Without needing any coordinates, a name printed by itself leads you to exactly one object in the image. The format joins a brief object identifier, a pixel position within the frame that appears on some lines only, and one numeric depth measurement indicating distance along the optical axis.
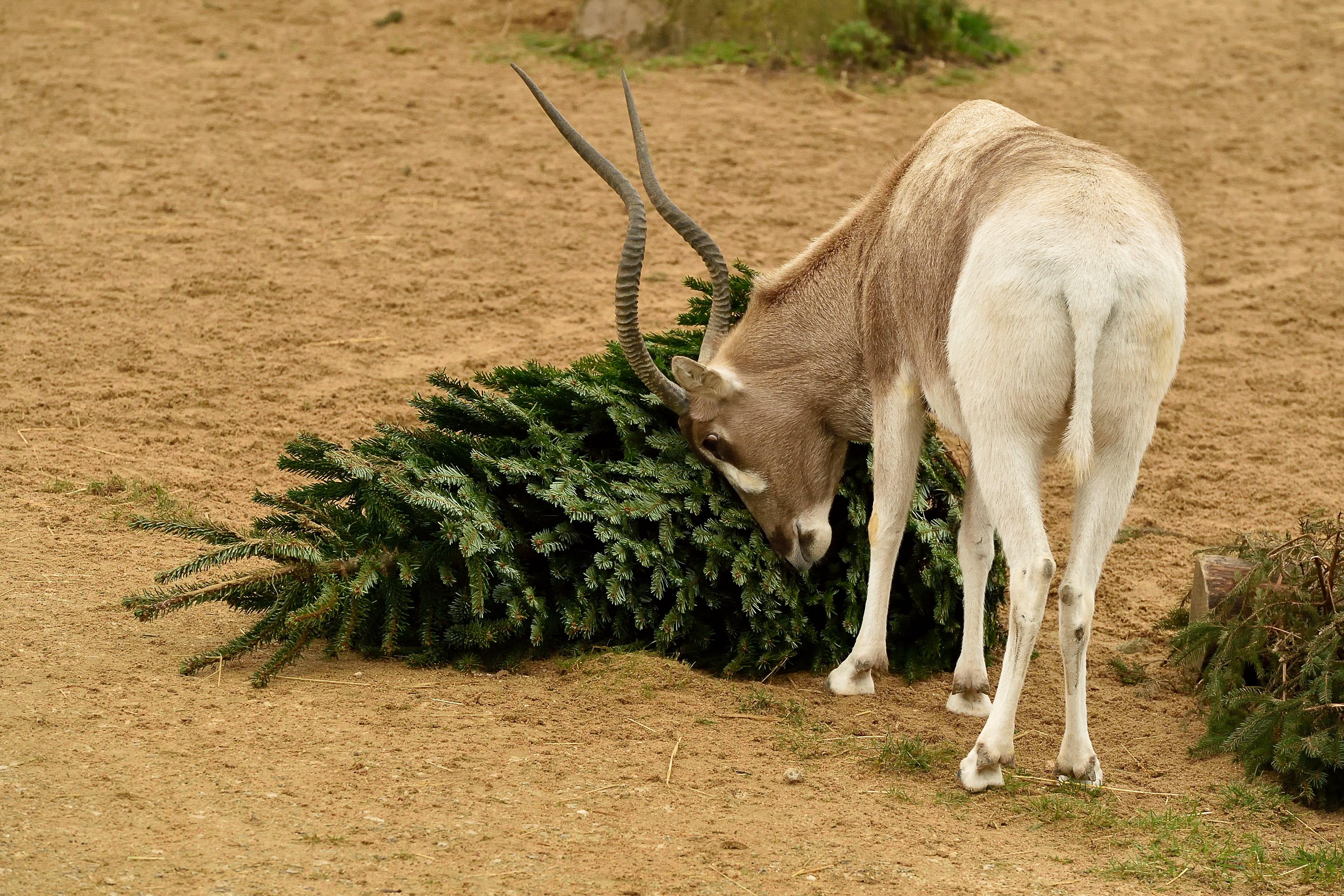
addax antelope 8.19
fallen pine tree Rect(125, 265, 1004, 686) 9.77
